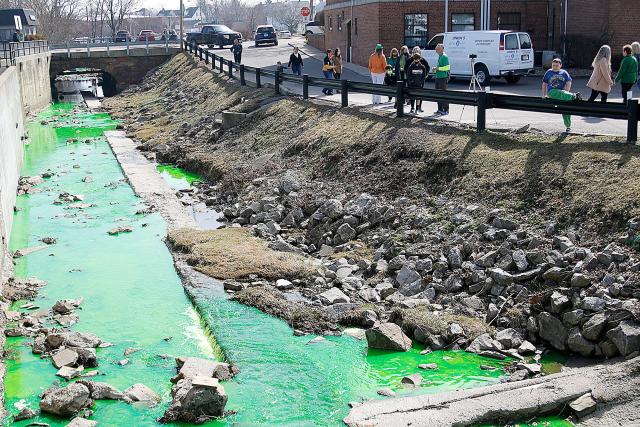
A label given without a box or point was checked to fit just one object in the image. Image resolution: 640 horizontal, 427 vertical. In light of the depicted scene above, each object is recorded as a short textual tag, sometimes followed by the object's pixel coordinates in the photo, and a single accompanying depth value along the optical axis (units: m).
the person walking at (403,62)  23.73
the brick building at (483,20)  35.88
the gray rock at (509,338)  10.95
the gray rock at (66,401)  9.70
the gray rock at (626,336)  9.77
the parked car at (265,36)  62.66
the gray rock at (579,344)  10.30
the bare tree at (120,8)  109.74
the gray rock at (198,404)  9.52
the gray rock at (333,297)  13.05
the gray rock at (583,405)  8.87
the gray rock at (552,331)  10.67
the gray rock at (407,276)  13.27
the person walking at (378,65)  24.09
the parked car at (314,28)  58.46
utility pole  57.15
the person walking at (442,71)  21.62
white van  29.70
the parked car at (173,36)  70.21
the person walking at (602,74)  17.69
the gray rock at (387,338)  11.28
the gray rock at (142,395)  10.04
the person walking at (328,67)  26.89
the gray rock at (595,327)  10.25
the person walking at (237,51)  42.09
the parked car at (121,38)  71.26
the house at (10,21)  73.00
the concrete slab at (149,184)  19.80
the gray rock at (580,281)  11.11
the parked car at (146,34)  73.62
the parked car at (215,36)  59.28
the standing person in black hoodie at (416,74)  21.47
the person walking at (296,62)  31.17
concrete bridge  54.59
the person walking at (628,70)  18.25
